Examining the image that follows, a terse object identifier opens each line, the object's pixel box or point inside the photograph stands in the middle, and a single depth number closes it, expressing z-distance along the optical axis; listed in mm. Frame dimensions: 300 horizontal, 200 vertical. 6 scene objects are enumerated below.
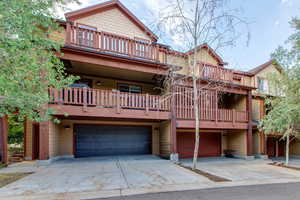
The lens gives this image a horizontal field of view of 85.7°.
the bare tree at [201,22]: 7520
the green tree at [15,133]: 12172
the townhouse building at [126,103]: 8086
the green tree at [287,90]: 8922
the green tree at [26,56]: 4215
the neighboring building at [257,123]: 12403
